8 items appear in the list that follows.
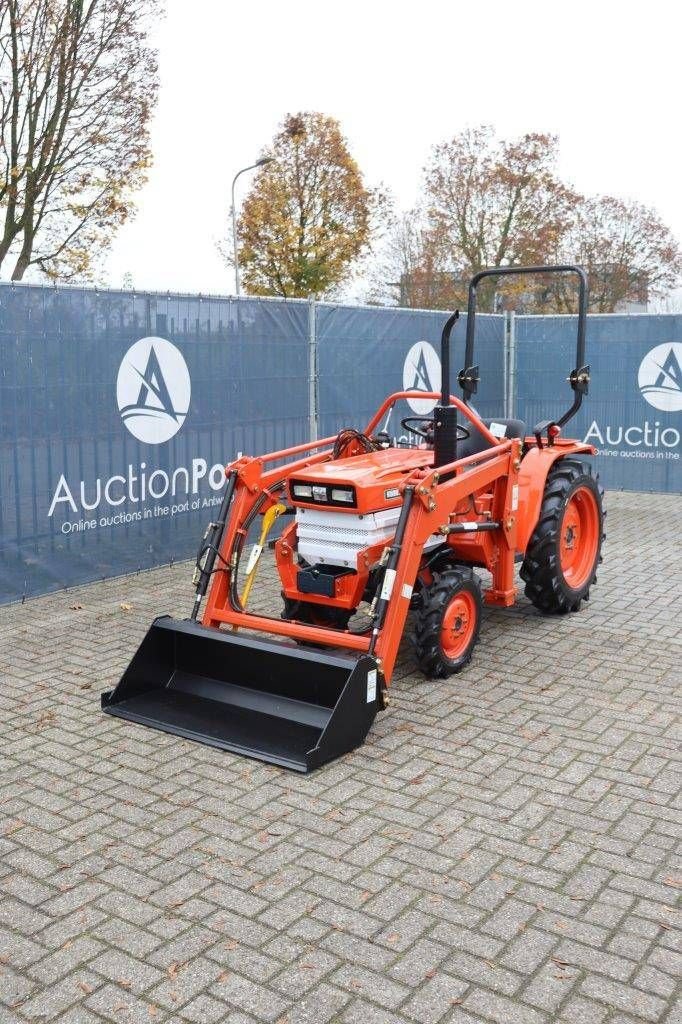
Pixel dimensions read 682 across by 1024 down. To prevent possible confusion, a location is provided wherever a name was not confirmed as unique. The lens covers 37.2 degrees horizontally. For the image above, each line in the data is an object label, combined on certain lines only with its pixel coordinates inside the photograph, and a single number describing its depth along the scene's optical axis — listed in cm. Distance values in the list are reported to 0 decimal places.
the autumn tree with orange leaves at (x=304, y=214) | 3100
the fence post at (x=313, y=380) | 988
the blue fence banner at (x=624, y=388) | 1236
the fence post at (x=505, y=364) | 1338
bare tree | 1558
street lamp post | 2983
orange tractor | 497
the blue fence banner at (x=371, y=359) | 1016
